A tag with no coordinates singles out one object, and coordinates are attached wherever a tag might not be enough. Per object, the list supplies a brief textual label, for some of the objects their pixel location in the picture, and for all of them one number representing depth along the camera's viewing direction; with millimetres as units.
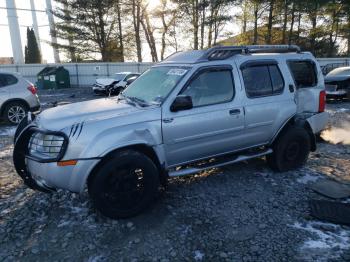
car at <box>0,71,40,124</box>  9594
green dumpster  24172
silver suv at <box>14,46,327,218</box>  3648
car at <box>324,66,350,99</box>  12238
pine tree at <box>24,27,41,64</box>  37562
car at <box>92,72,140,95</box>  16969
